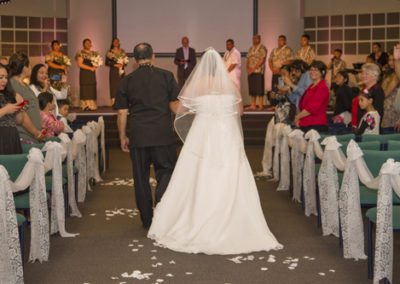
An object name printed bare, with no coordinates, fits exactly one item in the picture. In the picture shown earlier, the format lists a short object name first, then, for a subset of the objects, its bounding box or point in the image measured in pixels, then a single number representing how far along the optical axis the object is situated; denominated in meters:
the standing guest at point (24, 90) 7.83
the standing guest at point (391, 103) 11.55
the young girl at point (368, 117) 8.05
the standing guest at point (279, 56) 17.48
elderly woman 8.19
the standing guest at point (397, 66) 8.43
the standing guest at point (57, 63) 16.50
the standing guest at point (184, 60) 18.80
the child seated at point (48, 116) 9.05
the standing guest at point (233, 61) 17.88
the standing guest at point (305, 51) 17.09
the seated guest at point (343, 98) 12.88
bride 6.56
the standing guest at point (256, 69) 18.03
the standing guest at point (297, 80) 11.01
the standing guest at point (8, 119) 6.67
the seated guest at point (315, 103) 9.50
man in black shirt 7.36
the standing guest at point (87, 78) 17.81
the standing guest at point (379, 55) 16.59
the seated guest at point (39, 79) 9.02
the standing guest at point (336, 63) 17.83
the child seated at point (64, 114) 10.00
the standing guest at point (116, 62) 18.09
